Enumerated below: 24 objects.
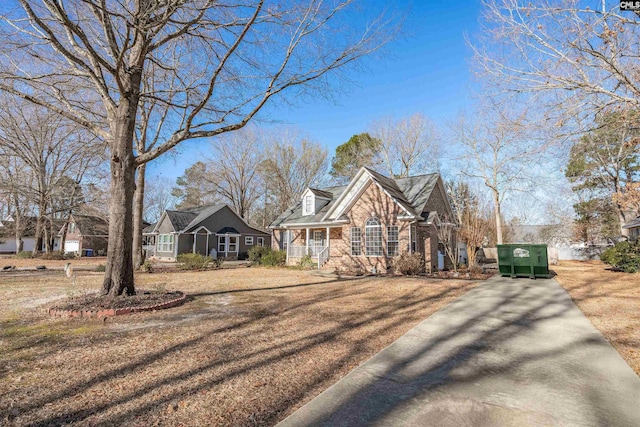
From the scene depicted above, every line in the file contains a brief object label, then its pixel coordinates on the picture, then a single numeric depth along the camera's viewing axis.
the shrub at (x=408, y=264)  15.35
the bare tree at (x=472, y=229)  15.84
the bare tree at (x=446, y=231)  16.76
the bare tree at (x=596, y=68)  7.20
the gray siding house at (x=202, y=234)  31.00
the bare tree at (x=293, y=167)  36.41
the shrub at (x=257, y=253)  23.03
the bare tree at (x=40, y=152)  24.33
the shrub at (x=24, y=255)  29.16
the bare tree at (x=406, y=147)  31.44
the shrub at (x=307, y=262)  19.22
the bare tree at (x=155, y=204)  50.12
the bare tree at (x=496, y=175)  28.97
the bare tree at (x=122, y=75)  6.81
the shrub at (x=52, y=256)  28.19
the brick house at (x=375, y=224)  17.11
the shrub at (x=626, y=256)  15.52
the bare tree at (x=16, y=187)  26.32
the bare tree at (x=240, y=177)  37.03
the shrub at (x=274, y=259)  21.16
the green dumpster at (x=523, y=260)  13.91
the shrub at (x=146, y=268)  16.75
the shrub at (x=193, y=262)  18.23
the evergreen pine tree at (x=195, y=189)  43.79
